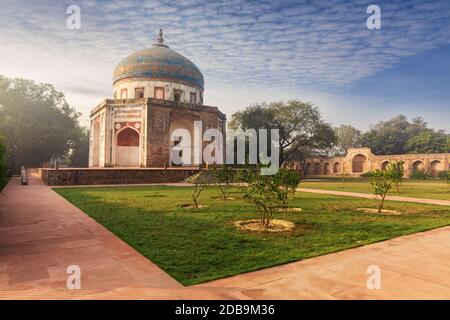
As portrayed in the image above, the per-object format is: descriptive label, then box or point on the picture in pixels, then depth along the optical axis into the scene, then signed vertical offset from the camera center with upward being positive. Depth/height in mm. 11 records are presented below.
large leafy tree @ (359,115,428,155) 49225 +4812
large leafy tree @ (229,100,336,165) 31969 +4595
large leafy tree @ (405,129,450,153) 42875 +3632
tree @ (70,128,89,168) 45344 +1693
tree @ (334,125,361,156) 63906 +6207
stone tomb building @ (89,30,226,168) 23469 +4429
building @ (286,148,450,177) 37938 +646
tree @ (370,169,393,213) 8664 -311
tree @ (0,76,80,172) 31266 +5161
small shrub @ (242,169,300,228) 6320 -415
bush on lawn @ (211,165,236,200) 11720 -297
